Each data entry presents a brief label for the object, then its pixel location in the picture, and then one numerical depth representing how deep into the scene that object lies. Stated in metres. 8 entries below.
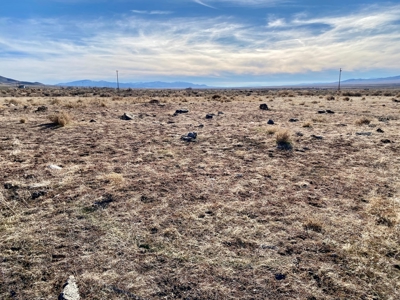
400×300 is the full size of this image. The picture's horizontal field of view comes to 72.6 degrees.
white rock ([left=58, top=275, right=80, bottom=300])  3.37
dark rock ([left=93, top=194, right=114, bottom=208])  5.79
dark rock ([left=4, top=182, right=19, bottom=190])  6.49
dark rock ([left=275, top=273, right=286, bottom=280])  3.82
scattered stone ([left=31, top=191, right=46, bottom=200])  6.16
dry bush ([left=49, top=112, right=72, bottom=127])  13.77
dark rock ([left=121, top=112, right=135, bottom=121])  17.27
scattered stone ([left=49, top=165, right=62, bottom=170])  7.81
